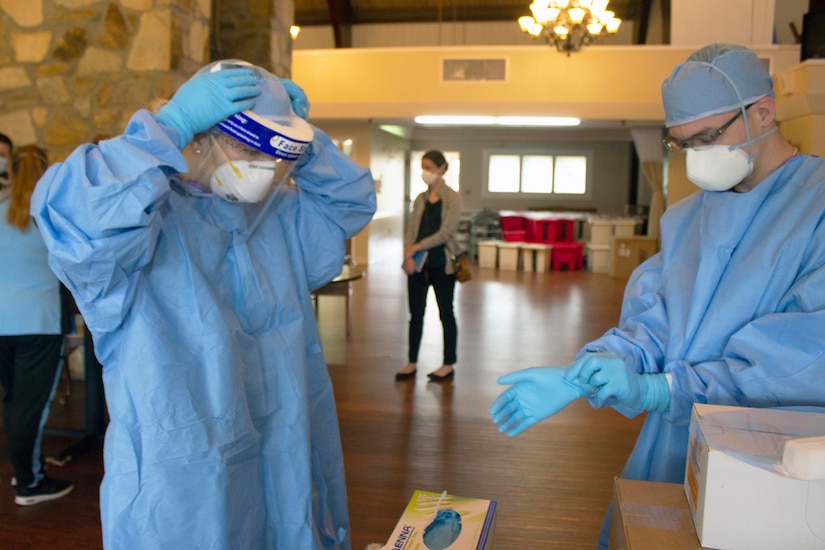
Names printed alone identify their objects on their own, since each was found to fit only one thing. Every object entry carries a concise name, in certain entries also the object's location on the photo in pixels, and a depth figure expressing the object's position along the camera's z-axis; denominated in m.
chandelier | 7.15
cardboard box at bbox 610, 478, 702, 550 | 1.06
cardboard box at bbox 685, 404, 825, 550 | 0.94
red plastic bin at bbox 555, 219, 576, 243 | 11.34
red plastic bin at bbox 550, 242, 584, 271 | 11.07
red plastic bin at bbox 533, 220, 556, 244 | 11.30
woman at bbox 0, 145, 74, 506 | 2.68
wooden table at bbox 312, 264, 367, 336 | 5.43
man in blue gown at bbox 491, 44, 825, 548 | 1.20
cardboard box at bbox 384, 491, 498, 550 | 1.48
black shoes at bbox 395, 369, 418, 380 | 4.66
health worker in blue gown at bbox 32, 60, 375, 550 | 1.13
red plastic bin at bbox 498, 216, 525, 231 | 11.73
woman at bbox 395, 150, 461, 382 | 4.39
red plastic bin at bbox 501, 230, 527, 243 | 11.44
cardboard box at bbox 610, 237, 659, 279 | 10.10
